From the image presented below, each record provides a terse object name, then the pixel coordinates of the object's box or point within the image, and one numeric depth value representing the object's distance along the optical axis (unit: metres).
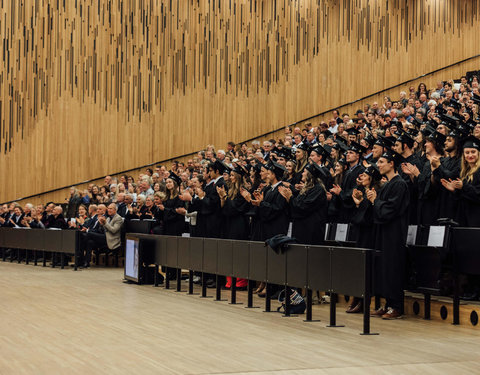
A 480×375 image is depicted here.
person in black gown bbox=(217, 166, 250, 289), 10.96
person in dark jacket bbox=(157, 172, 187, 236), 12.64
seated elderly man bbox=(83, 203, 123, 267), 14.71
